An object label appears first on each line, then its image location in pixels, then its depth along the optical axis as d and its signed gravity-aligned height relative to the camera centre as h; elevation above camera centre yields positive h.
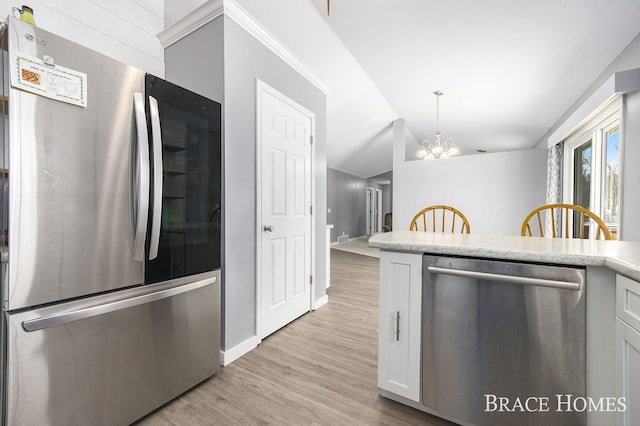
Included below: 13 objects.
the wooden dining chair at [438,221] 5.08 -0.21
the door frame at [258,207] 2.12 +0.02
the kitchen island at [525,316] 0.90 -0.46
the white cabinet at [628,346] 0.83 -0.45
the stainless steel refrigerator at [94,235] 0.97 -0.12
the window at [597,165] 2.50 +0.54
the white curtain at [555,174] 3.87 +0.56
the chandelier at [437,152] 4.42 +1.05
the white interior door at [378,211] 12.30 -0.03
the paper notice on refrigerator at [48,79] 0.94 +0.50
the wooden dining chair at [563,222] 3.33 -0.16
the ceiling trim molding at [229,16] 1.86 +1.44
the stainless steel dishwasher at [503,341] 1.04 -0.57
